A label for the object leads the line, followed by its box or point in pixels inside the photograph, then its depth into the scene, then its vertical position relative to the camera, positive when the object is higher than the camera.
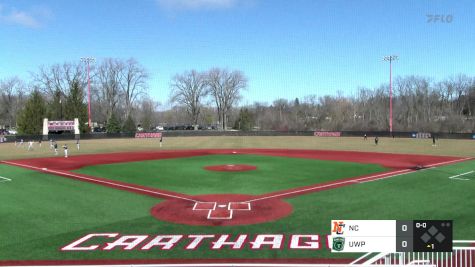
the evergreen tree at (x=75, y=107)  90.38 +5.44
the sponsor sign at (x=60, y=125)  72.75 +0.92
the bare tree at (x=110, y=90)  107.25 +10.81
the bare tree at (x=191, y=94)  119.75 +10.76
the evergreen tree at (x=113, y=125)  96.31 +1.12
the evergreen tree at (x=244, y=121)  123.06 +2.41
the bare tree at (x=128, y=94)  109.44 +9.99
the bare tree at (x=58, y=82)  105.38 +12.89
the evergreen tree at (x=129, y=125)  99.56 +1.13
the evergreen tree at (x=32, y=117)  80.25 +2.75
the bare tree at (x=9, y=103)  125.47 +8.85
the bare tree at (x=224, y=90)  120.75 +12.10
